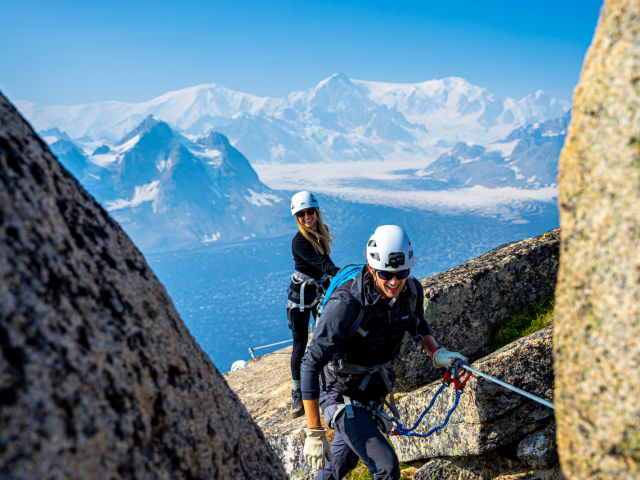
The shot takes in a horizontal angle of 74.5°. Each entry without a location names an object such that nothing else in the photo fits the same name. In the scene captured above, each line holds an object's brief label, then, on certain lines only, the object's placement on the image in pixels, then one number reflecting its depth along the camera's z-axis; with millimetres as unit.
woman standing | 7410
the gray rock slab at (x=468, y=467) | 5883
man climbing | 4785
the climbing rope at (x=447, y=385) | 5406
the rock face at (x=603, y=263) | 1971
